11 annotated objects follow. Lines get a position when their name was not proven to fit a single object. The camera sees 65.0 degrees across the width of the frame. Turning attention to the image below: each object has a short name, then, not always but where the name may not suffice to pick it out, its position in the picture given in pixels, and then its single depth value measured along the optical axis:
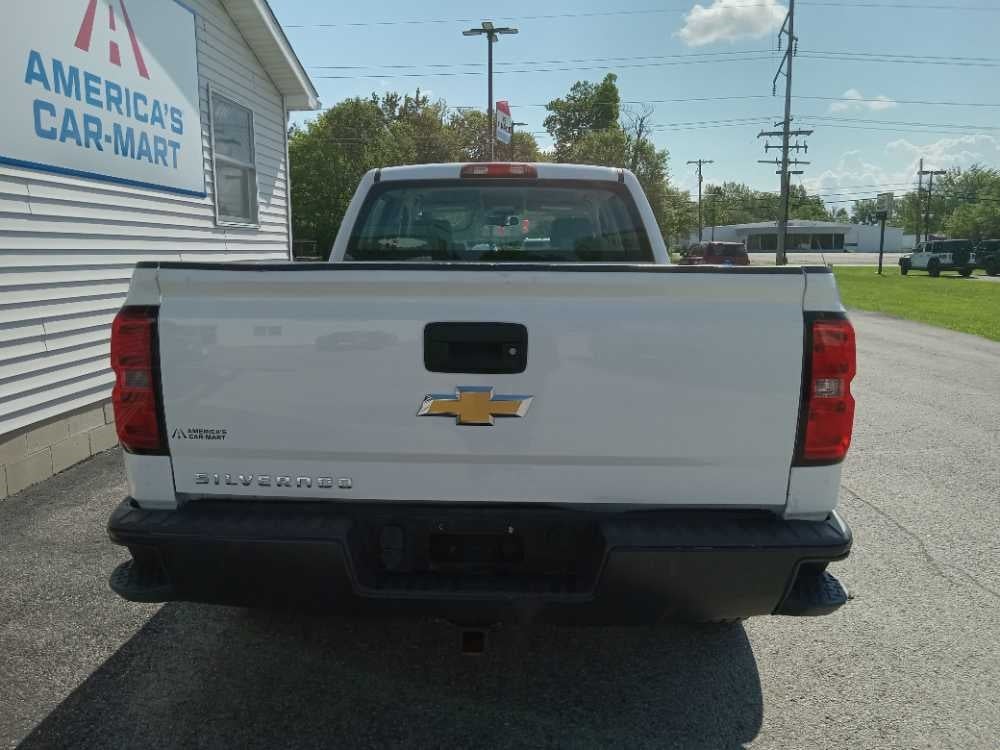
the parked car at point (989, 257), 44.12
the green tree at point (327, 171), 42.31
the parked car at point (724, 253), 30.50
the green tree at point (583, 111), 78.25
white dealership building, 5.40
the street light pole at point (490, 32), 33.38
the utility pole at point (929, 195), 97.28
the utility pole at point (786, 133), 40.19
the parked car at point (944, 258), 42.06
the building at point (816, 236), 106.69
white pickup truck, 2.23
